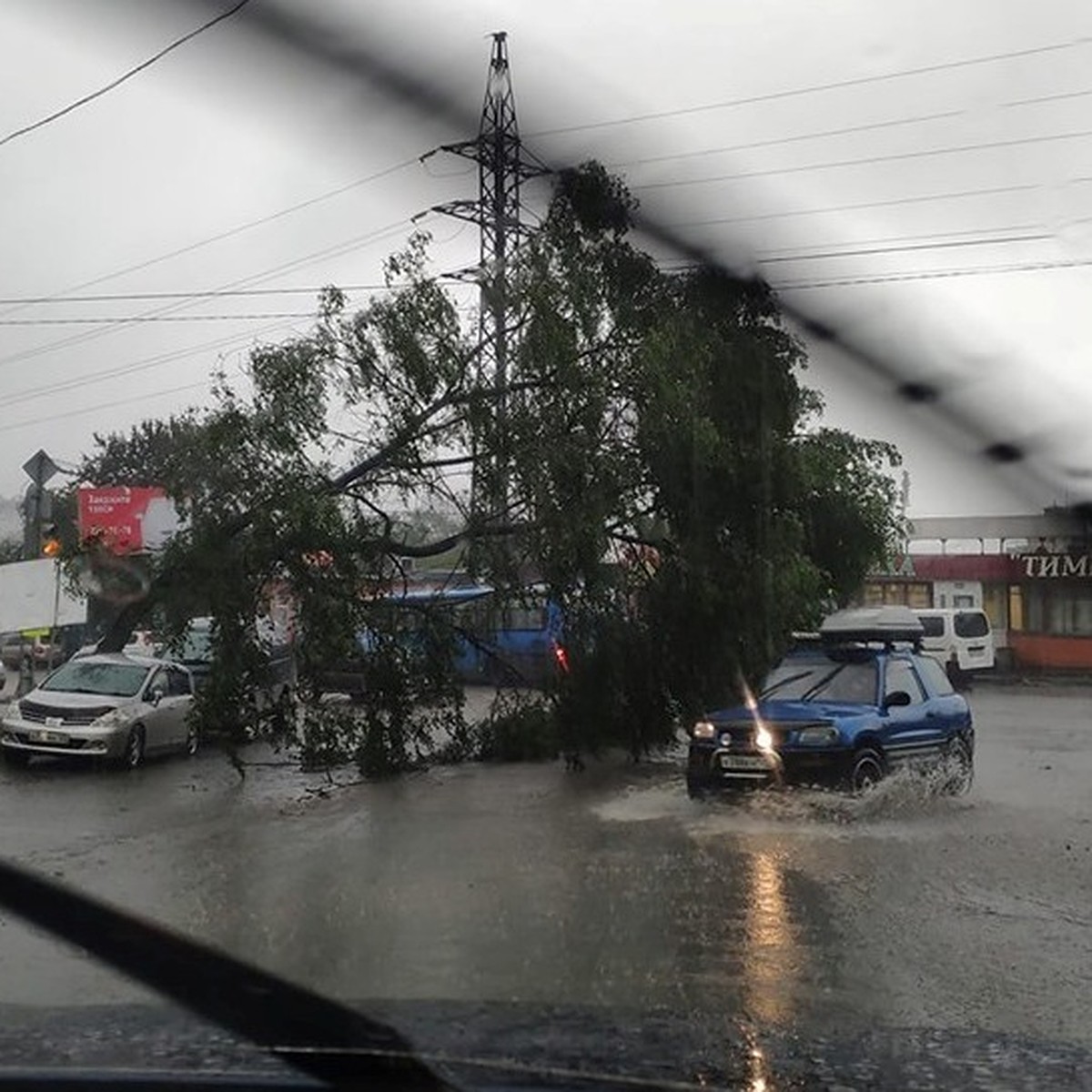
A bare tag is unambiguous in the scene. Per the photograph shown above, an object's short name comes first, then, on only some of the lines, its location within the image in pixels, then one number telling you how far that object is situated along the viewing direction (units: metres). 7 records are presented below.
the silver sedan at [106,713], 16.98
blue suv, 12.99
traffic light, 19.25
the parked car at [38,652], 32.90
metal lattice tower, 14.52
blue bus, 15.73
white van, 29.70
